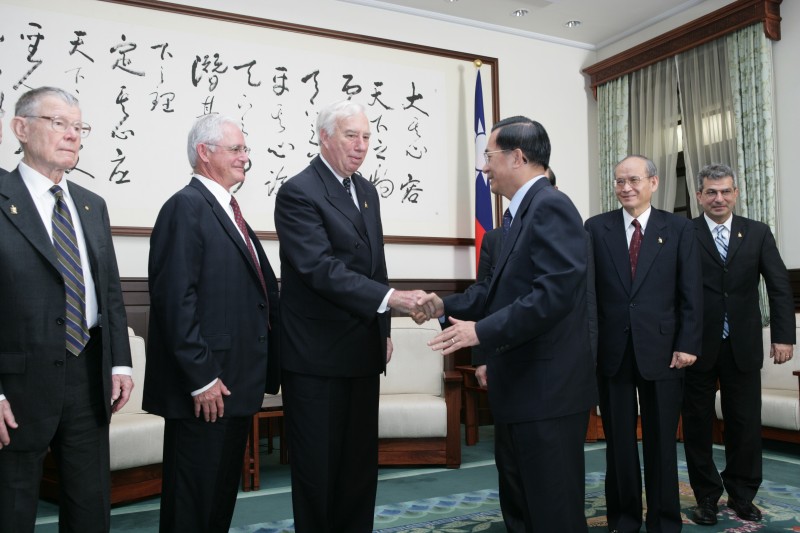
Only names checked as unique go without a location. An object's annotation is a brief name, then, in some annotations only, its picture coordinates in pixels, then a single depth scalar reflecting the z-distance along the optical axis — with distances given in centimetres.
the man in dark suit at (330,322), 221
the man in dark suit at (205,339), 209
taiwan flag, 540
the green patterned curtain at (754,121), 483
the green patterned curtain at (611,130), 586
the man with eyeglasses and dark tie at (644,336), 276
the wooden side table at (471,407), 490
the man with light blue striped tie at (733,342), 318
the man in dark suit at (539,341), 184
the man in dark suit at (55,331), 181
